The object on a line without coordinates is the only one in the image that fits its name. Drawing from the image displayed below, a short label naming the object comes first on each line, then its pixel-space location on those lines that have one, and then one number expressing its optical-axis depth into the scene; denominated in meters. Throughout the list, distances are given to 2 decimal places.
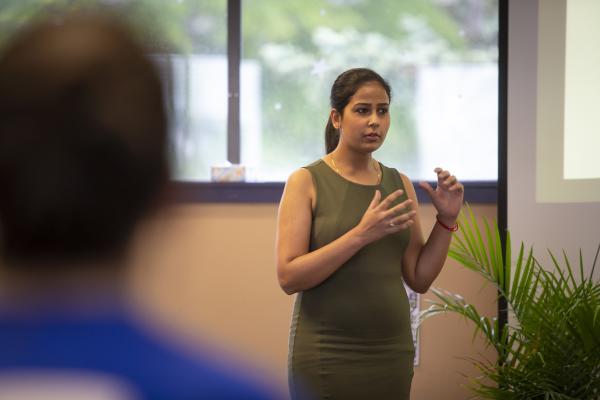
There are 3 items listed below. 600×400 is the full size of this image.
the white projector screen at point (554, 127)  6.64
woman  5.08
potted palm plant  5.89
